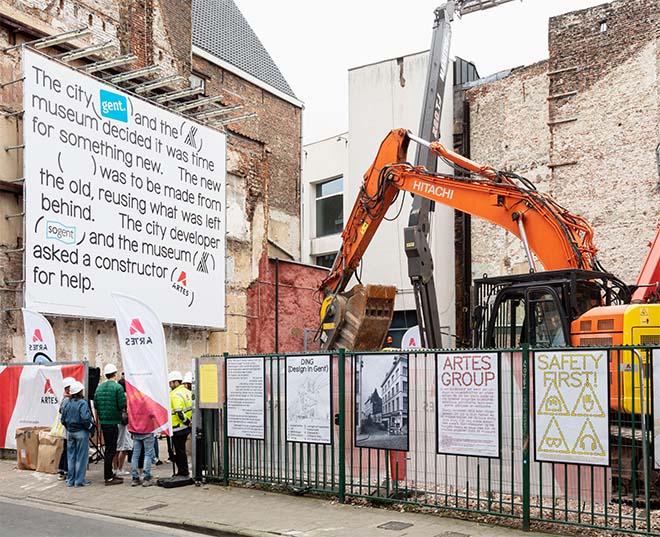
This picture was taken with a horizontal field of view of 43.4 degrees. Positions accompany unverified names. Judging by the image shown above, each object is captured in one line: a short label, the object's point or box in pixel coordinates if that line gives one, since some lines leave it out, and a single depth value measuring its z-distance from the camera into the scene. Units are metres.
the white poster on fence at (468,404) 9.35
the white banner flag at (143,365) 12.30
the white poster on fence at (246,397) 11.75
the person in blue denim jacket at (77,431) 12.71
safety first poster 8.54
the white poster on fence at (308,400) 10.95
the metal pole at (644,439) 8.30
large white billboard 18.23
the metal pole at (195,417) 12.54
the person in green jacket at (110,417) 12.95
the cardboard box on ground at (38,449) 14.02
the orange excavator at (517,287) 10.59
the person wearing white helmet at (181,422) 12.93
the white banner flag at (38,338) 16.48
